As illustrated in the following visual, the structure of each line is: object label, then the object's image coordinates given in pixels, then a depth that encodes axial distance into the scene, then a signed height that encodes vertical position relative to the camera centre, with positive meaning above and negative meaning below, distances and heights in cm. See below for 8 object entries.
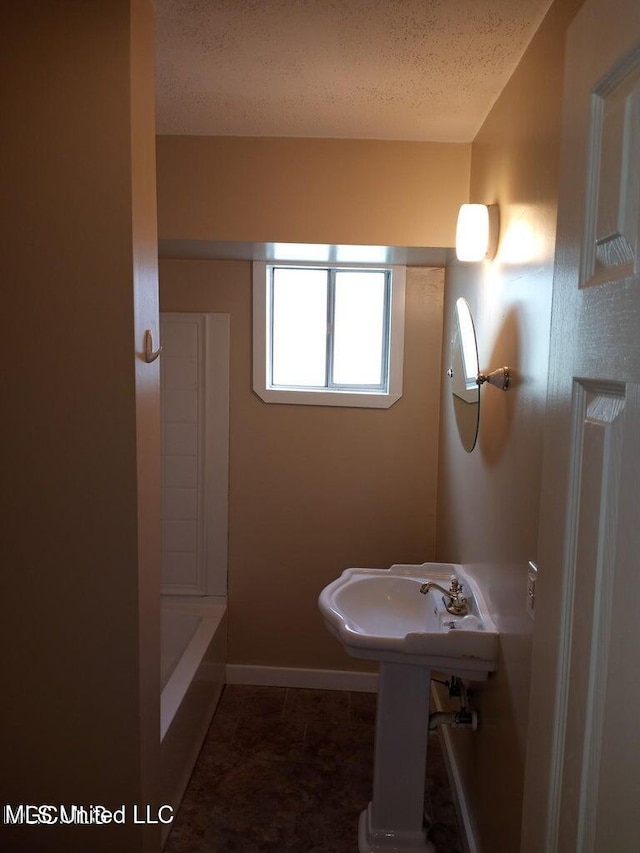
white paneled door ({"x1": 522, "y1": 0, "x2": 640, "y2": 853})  68 -14
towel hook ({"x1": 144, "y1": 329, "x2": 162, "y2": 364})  177 +0
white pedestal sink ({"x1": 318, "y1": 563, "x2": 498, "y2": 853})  194 -93
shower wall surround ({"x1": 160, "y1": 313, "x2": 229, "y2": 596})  313 -48
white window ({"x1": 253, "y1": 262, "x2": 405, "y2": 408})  321 +12
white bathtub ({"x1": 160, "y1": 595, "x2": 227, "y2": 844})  223 -132
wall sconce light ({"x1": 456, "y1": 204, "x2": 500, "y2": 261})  211 +41
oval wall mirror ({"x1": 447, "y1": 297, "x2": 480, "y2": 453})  222 -6
